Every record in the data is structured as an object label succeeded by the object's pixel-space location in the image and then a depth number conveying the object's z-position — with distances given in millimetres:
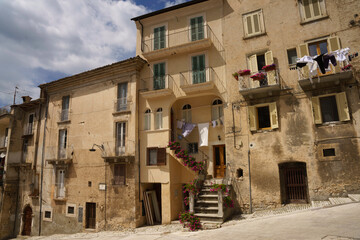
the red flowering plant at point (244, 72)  15070
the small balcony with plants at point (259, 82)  14293
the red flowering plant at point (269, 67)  14496
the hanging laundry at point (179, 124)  18359
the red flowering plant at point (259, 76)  14508
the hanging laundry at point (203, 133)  17328
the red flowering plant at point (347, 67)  12523
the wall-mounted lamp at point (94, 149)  18869
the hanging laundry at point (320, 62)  12758
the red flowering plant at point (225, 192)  13458
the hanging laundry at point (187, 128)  17906
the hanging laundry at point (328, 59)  12633
